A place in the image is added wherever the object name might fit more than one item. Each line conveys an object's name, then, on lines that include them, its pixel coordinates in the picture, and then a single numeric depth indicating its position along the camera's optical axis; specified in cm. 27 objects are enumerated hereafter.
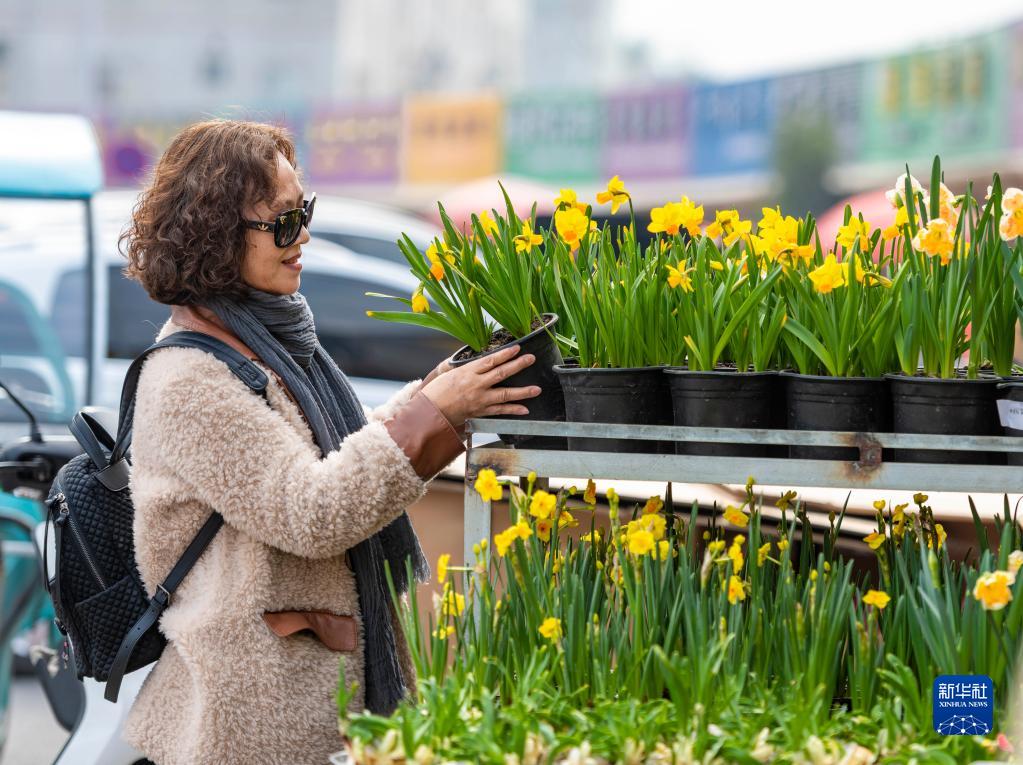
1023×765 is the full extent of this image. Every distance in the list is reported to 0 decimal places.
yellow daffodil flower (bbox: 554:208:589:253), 560
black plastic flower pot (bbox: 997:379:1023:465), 542
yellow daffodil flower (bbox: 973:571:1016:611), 521
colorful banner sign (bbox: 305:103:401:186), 5102
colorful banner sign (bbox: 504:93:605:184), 4777
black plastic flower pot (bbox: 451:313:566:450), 561
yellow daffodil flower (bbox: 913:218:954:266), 547
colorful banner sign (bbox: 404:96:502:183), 4946
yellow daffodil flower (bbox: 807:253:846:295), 542
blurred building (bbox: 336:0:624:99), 8008
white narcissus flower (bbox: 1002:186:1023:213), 544
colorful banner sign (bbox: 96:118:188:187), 5218
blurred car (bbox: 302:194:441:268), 1405
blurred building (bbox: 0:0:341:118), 8008
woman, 561
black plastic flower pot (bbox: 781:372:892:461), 549
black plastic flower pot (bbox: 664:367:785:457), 550
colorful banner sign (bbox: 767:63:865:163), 4292
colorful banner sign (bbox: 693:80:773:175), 4458
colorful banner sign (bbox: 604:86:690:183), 4580
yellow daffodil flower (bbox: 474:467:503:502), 539
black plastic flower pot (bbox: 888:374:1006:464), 545
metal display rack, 542
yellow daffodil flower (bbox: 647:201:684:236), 563
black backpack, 573
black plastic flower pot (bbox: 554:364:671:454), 553
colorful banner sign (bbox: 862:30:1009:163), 3557
